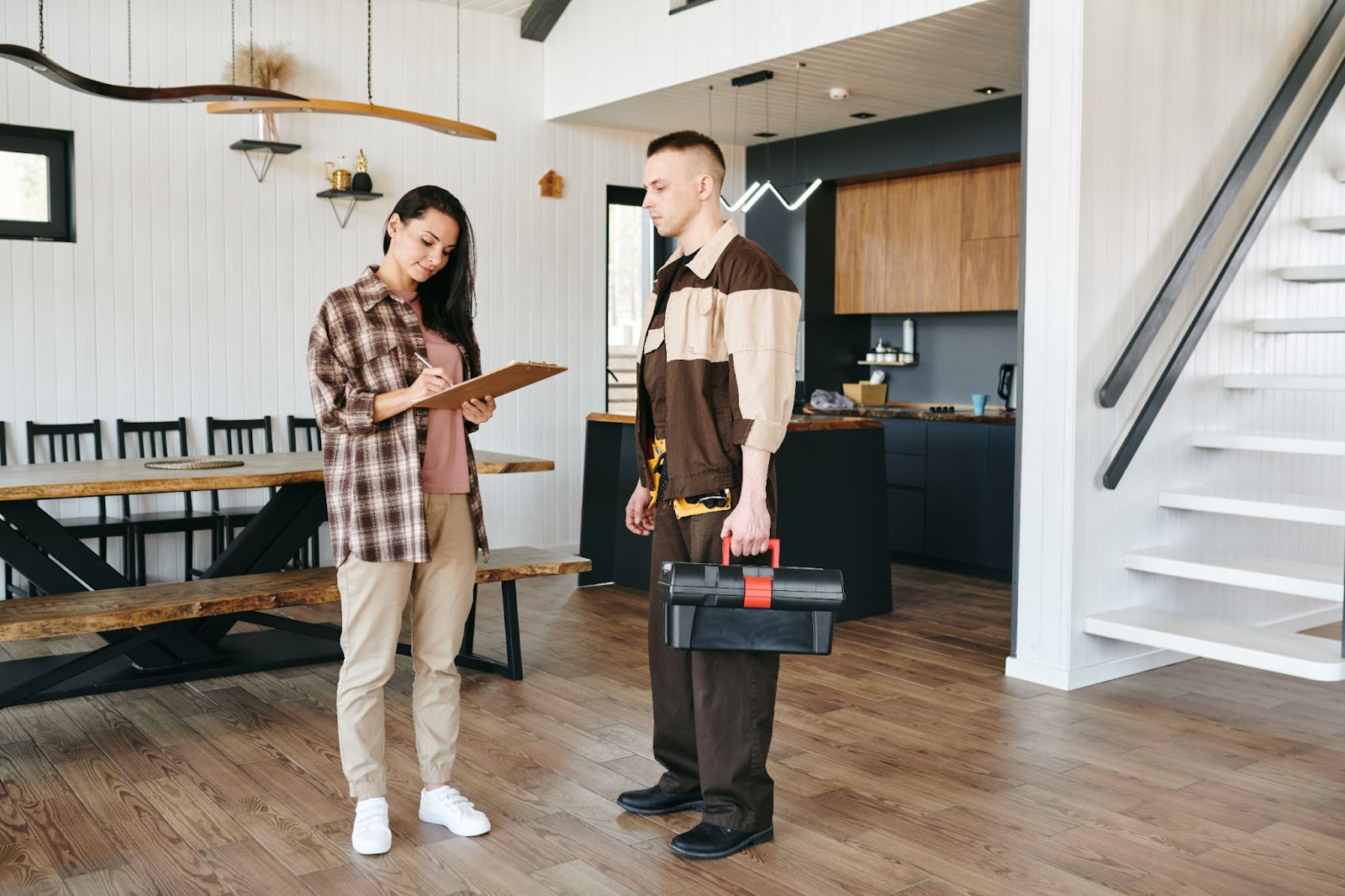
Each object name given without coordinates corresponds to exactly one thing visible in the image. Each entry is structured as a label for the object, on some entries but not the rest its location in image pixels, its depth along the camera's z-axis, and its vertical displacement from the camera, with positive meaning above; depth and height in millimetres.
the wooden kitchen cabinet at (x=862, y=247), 7488 +941
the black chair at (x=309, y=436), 6172 -216
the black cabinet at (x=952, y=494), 6332 -541
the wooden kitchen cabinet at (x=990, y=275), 6766 +698
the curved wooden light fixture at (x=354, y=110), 4320 +1074
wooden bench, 3365 -629
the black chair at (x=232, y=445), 5648 -251
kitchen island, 5137 -465
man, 2553 -47
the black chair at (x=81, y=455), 5277 -277
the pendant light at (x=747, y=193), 5938 +1060
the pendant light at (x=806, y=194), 5742 +1095
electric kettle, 7012 +66
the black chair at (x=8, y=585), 5410 -871
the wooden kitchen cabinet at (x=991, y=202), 6727 +1108
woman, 2602 -179
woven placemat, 4051 -239
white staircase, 3822 -602
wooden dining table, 3711 -478
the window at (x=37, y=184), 5465 +968
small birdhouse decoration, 7055 +1241
